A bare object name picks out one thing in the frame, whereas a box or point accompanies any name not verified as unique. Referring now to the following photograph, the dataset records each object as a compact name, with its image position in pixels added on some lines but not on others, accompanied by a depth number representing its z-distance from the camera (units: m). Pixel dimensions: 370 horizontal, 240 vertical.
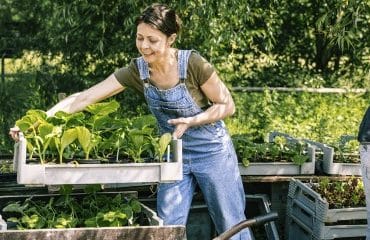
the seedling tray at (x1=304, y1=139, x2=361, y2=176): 4.41
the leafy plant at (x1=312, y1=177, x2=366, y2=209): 4.05
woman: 3.01
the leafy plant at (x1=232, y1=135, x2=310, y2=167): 4.42
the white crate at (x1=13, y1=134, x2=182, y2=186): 2.60
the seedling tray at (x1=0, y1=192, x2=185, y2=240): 2.56
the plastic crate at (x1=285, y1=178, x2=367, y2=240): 3.85
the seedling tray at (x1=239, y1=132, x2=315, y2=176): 4.36
